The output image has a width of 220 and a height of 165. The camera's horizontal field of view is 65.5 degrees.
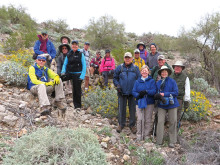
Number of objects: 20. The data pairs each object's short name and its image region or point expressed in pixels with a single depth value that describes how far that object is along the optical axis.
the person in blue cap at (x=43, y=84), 4.30
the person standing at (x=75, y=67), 5.07
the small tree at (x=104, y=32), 16.88
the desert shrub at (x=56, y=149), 2.35
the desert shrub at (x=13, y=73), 5.40
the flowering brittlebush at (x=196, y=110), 5.93
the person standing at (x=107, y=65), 6.77
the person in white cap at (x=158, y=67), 4.84
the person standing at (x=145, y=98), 4.29
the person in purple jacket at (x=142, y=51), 6.20
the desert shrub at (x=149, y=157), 3.37
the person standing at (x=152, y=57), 5.70
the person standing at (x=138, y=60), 5.65
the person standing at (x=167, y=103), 4.08
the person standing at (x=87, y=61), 6.98
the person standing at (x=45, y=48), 5.32
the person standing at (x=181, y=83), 4.35
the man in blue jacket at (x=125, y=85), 4.57
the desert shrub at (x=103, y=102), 5.59
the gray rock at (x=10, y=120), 3.71
